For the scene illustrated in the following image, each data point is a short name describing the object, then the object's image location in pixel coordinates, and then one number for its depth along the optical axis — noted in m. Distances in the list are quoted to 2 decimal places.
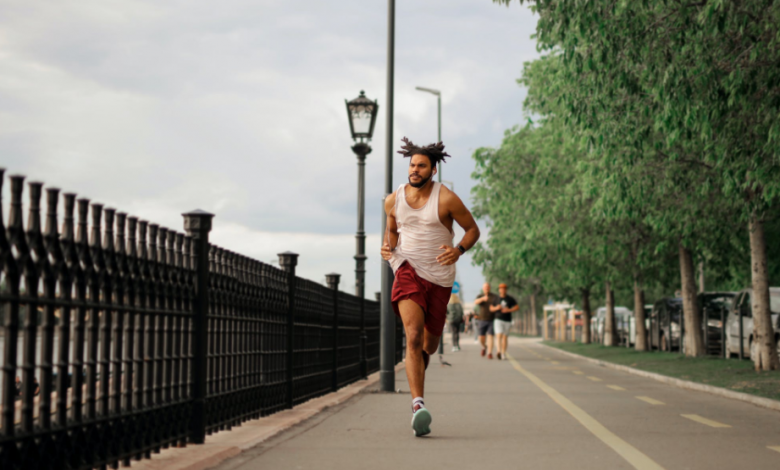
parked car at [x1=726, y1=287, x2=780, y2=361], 21.97
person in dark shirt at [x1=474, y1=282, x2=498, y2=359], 25.47
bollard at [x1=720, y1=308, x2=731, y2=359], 21.46
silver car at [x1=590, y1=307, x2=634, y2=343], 41.00
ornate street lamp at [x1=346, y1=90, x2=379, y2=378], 17.34
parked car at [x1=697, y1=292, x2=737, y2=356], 26.84
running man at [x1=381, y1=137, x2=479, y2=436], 7.86
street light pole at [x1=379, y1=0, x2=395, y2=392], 13.05
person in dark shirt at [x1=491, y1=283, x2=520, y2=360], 24.94
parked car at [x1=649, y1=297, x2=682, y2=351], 29.19
